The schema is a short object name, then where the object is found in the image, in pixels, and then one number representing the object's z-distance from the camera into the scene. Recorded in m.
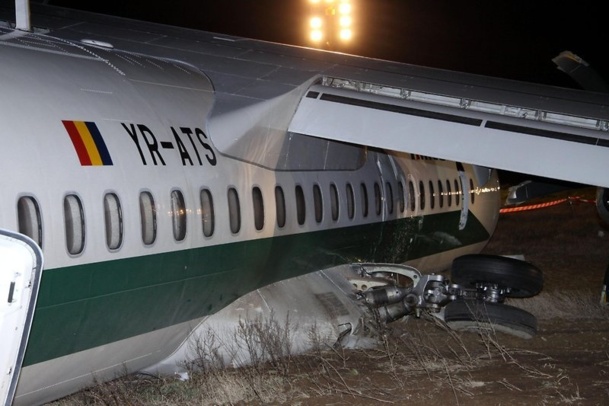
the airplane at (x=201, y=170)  8.22
